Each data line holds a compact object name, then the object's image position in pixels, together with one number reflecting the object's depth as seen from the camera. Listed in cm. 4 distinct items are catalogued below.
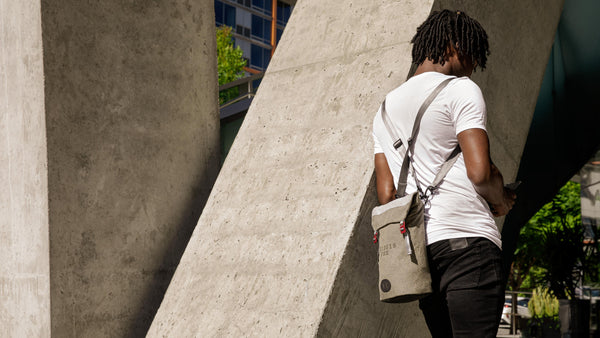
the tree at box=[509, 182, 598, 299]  1346
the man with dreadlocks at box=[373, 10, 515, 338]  233
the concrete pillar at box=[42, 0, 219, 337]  438
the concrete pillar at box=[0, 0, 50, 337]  434
